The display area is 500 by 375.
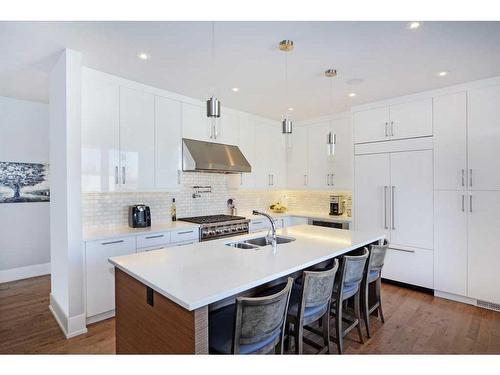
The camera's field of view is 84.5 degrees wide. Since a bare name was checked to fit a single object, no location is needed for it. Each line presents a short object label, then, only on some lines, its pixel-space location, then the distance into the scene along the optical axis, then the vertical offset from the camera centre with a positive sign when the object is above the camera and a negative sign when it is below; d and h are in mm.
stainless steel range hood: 3822 +434
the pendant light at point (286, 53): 2355 +1219
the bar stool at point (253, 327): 1393 -768
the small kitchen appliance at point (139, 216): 3387 -352
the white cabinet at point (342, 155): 4605 +521
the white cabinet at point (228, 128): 4418 +963
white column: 2545 -33
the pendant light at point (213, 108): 1972 +571
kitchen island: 1379 -526
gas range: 3658 -540
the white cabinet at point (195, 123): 3929 +950
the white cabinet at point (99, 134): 2999 +611
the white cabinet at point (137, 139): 3297 +608
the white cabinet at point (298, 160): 5238 +508
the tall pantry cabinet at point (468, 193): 3166 -102
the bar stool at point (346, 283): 2168 -788
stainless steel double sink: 2557 -540
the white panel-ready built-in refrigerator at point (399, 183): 3646 +28
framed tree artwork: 4133 +108
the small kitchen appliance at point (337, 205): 4801 -338
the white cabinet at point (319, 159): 4875 +487
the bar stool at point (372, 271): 2498 -810
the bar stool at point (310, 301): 1806 -798
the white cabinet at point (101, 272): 2738 -854
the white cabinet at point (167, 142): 3631 +612
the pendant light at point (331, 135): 2756 +511
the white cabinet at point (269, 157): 5032 +575
